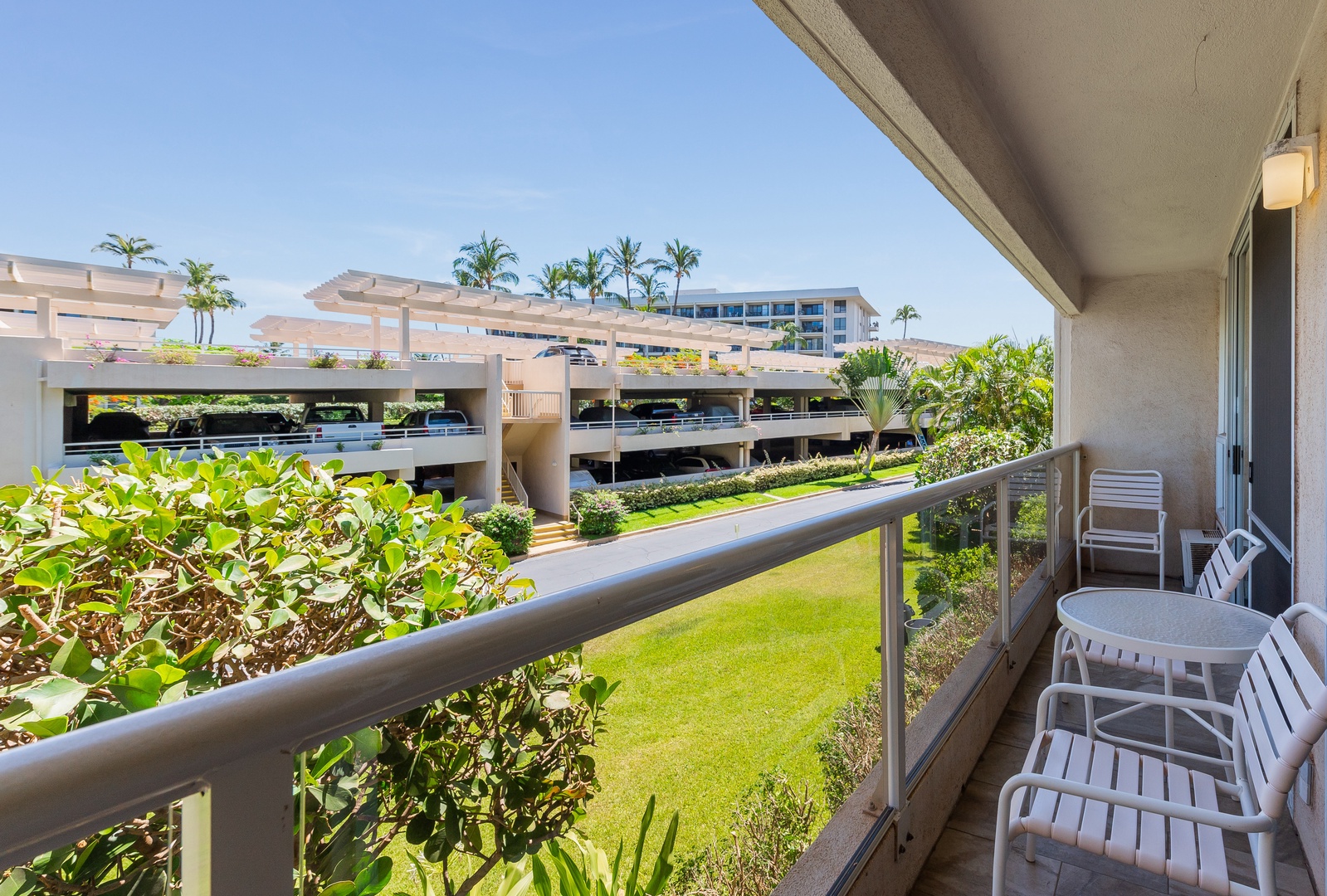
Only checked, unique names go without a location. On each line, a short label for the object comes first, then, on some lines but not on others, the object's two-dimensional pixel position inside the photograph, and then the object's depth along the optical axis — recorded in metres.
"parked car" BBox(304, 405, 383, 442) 17.53
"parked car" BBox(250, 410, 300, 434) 18.17
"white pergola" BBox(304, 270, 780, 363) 16.75
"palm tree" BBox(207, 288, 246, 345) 46.06
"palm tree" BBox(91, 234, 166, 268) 45.41
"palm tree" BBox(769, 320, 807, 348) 56.44
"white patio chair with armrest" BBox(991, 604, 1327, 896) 1.35
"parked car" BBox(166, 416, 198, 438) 18.14
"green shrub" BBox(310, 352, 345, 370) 17.14
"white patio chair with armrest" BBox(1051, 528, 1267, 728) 2.46
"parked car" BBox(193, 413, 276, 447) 17.75
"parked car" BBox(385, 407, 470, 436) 18.89
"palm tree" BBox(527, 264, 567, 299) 57.44
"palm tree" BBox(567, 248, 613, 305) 57.31
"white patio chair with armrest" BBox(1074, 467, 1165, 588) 5.05
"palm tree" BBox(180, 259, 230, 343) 44.88
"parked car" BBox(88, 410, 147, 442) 17.34
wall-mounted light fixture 2.14
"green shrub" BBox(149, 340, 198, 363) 15.35
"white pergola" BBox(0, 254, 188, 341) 12.53
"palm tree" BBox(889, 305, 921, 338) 75.62
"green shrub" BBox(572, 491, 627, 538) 19.77
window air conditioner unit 4.69
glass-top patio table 2.04
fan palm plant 30.91
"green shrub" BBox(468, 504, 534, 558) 17.08
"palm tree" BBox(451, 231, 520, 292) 50.62
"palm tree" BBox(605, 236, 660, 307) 59.72
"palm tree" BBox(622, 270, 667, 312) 61.16
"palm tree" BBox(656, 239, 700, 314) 62.88
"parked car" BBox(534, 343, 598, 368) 25.01
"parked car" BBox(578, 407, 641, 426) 24.20
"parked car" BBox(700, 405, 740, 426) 27.34
